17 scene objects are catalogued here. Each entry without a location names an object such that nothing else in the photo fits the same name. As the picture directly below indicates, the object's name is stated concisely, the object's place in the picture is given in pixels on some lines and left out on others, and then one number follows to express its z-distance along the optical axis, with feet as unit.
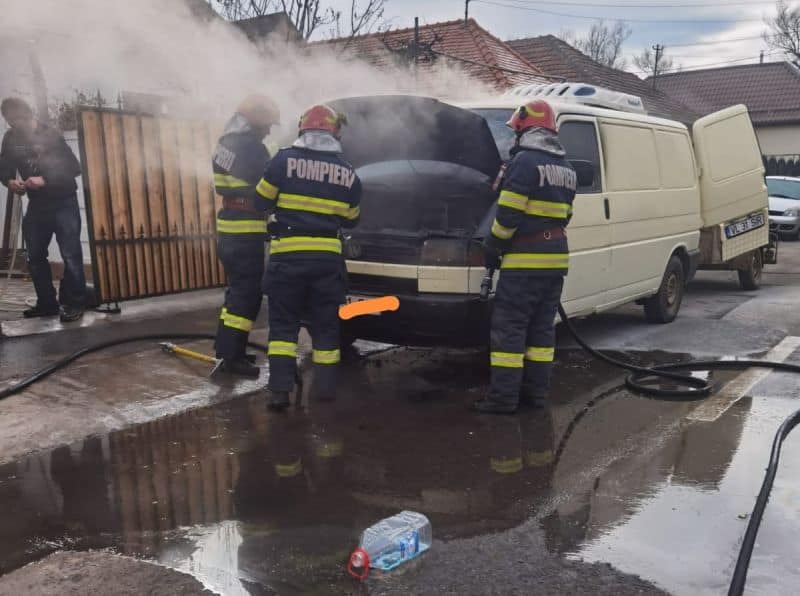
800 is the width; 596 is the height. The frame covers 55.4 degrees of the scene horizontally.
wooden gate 24.35
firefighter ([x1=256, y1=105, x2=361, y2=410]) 15.53
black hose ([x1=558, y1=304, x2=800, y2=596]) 10.76
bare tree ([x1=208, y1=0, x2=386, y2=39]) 48.32
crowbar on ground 18.95
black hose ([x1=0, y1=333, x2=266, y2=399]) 16.79
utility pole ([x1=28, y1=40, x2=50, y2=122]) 19.60
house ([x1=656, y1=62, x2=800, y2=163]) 115.44
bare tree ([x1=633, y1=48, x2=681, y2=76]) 175.82
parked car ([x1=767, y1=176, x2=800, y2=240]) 61.31
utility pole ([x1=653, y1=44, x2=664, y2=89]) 173.88
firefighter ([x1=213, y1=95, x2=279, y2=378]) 17.25
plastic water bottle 9.71
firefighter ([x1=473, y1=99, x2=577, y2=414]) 15.66
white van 16.98
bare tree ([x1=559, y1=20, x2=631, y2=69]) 176.96
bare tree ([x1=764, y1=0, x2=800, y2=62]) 148.87
